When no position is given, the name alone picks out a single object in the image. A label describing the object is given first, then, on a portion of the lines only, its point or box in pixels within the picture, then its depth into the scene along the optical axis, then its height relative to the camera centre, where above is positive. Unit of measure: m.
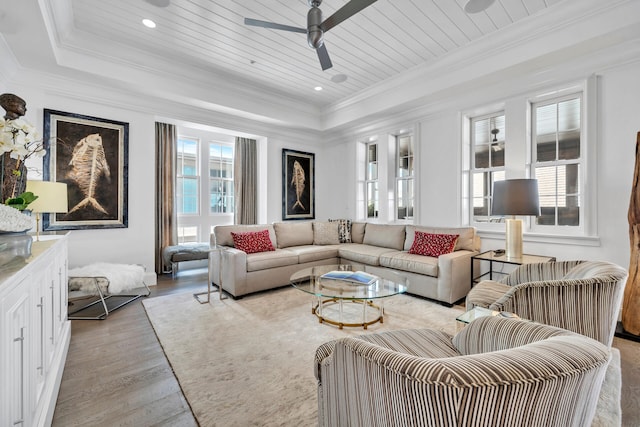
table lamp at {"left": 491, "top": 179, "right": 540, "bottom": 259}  3.02 +0.11
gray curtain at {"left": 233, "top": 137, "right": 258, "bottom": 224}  5.96 +0.67
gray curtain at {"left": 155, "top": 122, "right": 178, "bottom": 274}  5.14 +0.41
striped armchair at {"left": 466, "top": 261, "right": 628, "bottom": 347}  1.72 -0.54
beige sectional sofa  3.53 -0.59
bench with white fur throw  3.01 -0.75
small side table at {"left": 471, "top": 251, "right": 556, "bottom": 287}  3.04 -0.49
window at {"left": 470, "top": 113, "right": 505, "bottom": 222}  4.04 +0.76
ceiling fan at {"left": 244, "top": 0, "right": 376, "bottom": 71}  2.31 +1.51
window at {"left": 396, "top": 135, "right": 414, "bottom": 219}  5.13 +0.64
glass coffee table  2.65 -0.71
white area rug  1.71 -1.11
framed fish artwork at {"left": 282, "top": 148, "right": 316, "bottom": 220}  5.91 +0.58
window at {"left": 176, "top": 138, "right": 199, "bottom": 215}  5.59 +0.71
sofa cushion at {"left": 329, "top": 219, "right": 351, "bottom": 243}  5.31 -0.33
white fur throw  3.11 -0.66
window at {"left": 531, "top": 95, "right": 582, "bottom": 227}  3.37 +0.65
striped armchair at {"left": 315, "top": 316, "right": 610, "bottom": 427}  0.65 -0.42
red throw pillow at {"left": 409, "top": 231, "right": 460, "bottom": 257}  3.82 -0.41
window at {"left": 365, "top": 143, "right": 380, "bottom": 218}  5.80 +0.65
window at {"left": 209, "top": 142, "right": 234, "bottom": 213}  5.97 +0.72
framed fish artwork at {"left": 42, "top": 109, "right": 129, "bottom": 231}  3.55 +0.58
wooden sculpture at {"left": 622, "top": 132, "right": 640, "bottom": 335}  2.54 -0.49
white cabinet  1.05 -0.57
